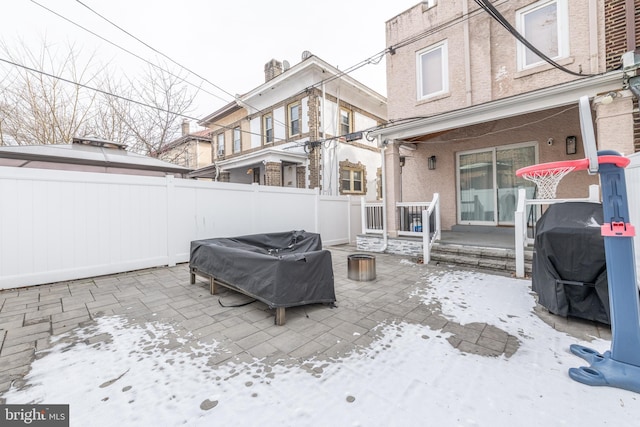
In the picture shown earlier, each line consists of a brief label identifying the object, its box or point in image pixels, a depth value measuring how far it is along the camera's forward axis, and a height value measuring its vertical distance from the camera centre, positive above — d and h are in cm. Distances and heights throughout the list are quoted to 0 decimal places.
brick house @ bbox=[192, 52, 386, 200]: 1056 +380
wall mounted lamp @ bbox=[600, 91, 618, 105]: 429 +183
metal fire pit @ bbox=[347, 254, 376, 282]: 469 -100
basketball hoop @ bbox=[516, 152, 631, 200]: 190 +35
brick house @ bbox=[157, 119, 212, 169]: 1593 +452
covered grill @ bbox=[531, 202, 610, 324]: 270 -58
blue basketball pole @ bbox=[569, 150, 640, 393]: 189 -61
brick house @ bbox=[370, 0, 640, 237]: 455 +242
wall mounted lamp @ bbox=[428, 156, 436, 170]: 828 +157
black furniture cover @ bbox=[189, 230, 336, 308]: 295 -73
